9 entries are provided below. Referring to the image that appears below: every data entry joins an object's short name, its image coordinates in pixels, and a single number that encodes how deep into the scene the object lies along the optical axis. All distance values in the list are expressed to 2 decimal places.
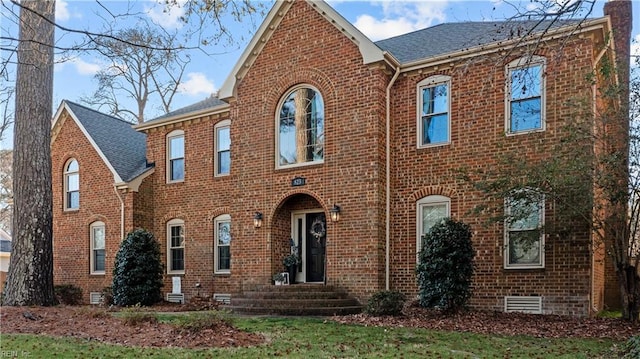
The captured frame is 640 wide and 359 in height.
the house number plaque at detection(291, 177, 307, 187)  13.35
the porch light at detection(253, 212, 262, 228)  13.80
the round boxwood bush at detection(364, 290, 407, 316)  10.64
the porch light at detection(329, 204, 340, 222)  12.70
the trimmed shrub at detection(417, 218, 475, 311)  10.41
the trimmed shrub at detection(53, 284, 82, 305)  16.70
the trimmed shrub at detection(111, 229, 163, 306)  14.81
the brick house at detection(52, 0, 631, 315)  11.12
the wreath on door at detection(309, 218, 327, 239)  13.85
